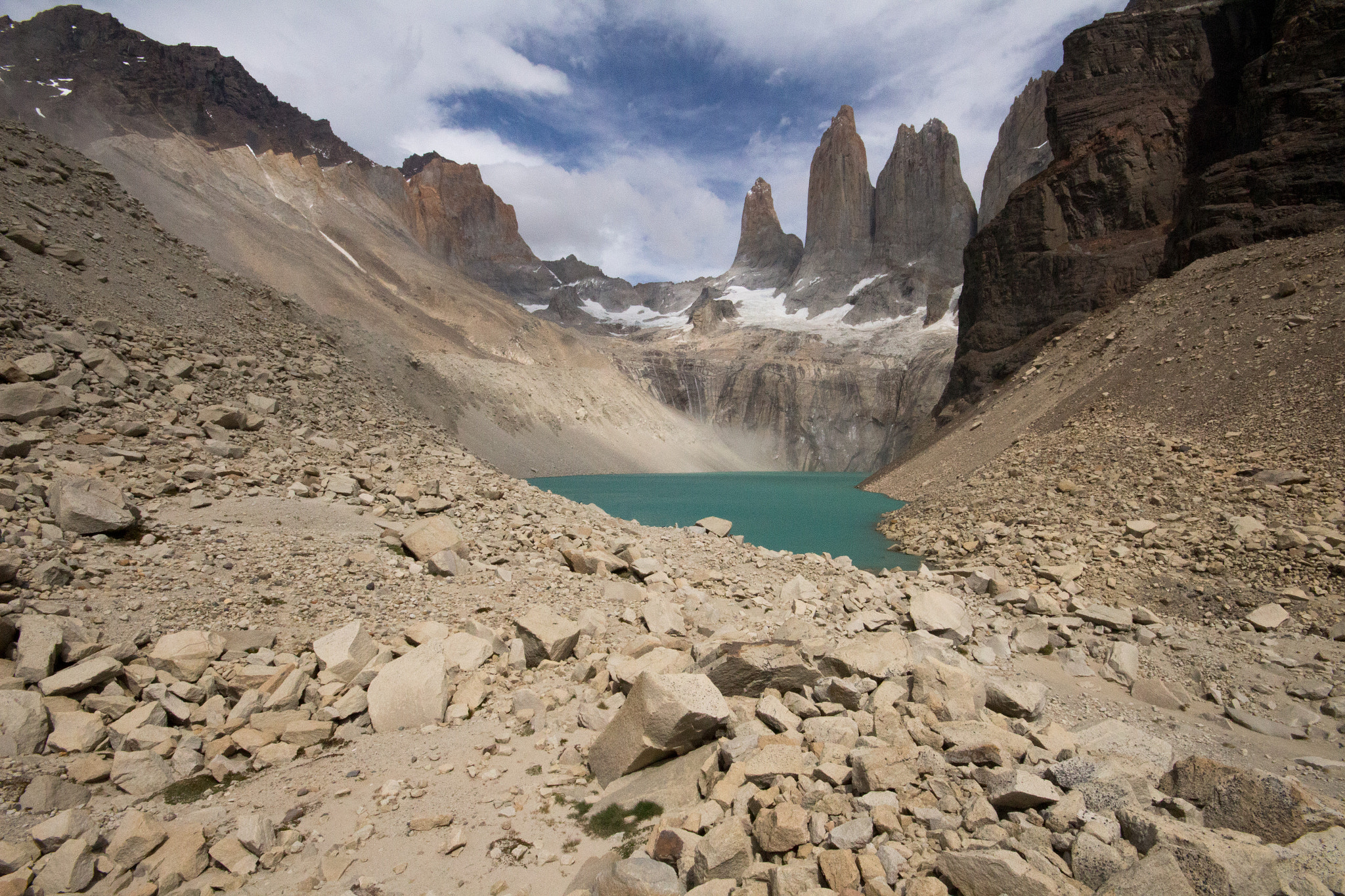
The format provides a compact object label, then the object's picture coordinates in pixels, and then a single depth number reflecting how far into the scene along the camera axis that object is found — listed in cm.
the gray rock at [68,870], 399
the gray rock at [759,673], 603
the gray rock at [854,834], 362
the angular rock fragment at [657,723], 510
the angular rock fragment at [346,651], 668
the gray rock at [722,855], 370
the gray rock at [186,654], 614
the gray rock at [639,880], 372
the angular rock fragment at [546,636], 750
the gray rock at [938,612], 932
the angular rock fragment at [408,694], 620
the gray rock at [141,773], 494
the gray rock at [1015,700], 572
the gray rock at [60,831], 423
